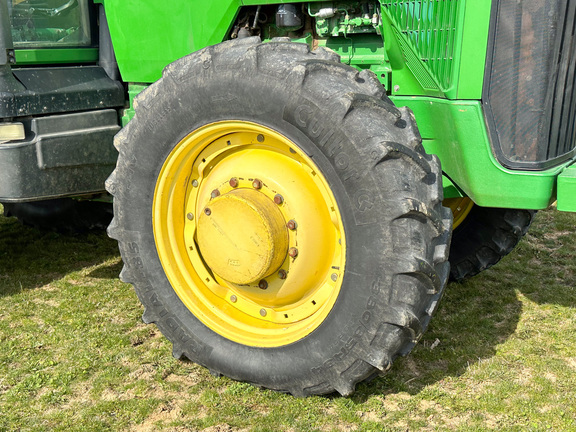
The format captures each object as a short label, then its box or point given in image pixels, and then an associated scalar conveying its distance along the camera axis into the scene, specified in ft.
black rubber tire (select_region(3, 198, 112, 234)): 15.30
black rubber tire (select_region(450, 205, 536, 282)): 12.02
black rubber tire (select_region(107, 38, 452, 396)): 7.72
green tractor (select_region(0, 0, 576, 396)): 7.85
